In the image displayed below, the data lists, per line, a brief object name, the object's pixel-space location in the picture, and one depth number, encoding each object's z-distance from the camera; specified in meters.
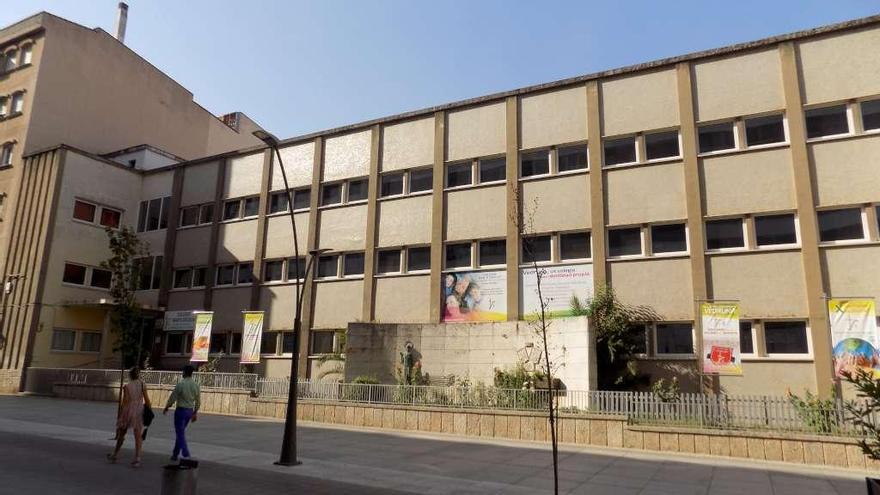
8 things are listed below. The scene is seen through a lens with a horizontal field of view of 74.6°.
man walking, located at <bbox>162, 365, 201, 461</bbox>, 11.68
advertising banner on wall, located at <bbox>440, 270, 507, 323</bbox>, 24.17
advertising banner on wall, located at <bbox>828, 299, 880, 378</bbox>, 16.03
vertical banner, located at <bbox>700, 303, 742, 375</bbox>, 16.48
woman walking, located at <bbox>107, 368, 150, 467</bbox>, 11.80
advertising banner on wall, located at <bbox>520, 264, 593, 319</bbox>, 22.48
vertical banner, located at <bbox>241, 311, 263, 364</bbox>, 24.52
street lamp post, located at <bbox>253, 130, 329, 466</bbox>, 12.16
